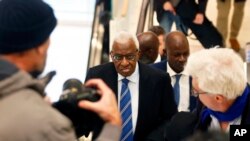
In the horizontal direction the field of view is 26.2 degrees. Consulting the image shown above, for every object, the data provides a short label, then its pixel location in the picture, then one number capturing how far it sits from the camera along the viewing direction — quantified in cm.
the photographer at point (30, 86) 168
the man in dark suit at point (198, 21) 673
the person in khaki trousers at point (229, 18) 770
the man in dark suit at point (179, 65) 393
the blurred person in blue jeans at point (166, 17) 696
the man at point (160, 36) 533
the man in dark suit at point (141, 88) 341
